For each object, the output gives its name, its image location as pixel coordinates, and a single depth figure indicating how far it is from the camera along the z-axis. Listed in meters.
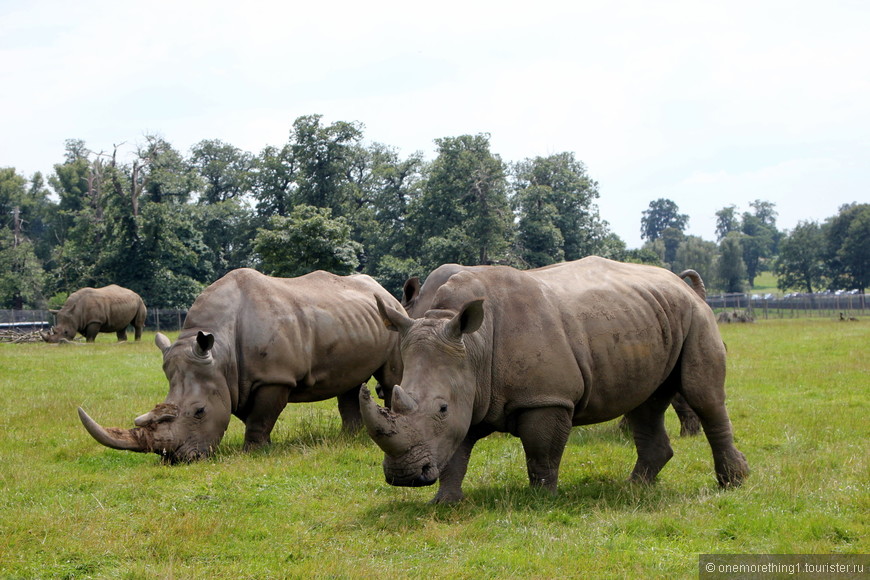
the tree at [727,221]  186.69
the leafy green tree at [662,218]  193.62
